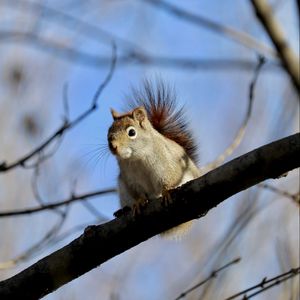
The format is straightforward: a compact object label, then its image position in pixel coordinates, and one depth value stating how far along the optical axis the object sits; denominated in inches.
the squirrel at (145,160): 198.7
